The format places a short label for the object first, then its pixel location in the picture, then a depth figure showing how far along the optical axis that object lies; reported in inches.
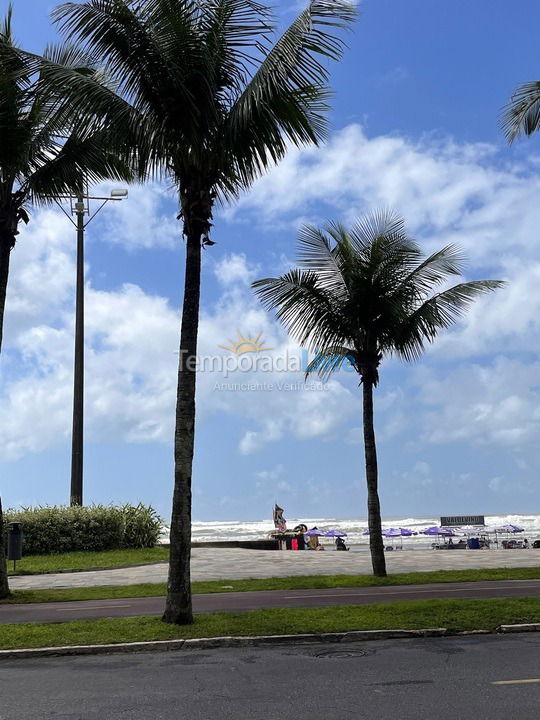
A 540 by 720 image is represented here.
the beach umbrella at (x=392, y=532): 2137.1
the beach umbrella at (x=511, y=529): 2251.2
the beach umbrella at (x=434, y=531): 2071.9
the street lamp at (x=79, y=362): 1090.1
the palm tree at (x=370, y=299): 754.8
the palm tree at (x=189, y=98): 458.6
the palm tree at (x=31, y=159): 597.9
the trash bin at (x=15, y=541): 808.9
